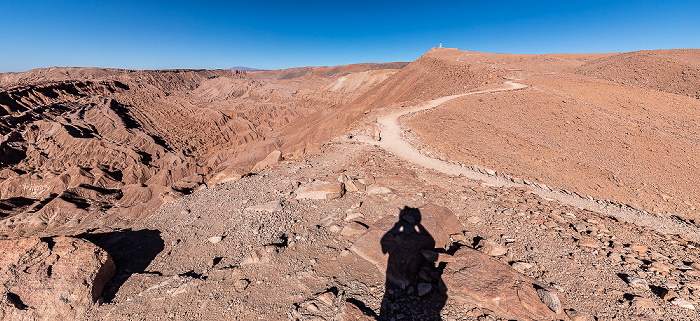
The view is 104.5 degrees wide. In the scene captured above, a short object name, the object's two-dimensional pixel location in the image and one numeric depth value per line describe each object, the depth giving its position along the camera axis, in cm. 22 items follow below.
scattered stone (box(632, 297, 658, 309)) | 447
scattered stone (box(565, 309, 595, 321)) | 427
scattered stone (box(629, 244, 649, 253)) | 609
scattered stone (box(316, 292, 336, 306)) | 464
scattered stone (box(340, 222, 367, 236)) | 659
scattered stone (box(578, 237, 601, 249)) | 616
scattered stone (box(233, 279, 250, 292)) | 521
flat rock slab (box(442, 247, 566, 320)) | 429
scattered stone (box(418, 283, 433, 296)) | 483
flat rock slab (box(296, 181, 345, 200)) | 862
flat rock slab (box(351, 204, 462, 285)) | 536
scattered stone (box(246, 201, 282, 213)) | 798
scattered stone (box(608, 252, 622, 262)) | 567
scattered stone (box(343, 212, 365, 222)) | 733
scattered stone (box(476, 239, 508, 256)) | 589
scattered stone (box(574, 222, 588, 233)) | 693
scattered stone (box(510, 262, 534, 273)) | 543
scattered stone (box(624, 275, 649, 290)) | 491
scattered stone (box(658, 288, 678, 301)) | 459
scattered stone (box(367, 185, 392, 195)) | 877
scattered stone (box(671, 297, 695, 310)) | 442
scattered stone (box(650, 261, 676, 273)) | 534
